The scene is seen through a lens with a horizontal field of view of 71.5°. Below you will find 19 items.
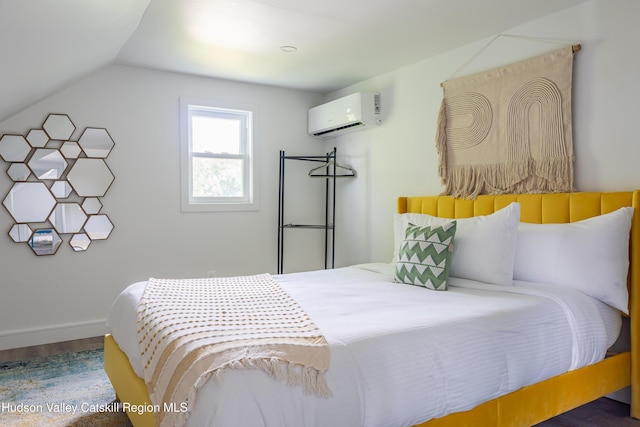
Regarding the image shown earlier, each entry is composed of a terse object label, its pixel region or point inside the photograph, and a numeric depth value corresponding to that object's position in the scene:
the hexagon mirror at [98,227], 3.71
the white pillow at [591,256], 2.23
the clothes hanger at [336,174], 4.43
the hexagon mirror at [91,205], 3.69
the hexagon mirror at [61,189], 3.55
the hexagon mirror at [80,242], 3.65
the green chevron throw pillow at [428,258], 2.54
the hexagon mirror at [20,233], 3.43
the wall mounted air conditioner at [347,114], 4.04
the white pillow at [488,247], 2.50
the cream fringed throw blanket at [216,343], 1.35
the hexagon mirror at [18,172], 3.41
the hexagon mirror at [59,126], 3.53
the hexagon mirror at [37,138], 3.46
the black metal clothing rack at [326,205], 4.47
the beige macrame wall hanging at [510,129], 2.69
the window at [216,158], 4.18
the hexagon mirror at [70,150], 3.59
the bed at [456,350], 1.39
